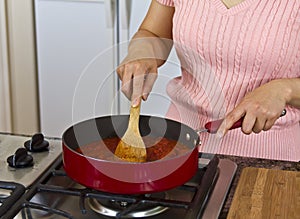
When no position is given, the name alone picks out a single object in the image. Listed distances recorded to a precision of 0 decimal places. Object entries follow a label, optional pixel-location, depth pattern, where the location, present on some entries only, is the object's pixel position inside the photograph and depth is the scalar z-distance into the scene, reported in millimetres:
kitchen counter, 2146
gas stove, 1882
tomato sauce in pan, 2032
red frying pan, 1861
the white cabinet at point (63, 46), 3909
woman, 2433
